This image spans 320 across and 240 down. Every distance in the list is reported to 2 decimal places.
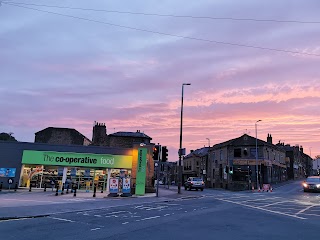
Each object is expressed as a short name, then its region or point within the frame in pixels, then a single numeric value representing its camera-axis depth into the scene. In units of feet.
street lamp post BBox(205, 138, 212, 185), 233.76
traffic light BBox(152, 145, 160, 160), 83.76
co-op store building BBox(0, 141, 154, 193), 106.11
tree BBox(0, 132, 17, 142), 263.41
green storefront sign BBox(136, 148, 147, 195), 97.25
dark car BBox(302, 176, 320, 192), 120.42
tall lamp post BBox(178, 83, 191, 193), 95.51
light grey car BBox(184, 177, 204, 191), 127.03
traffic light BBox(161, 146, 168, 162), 85.71
